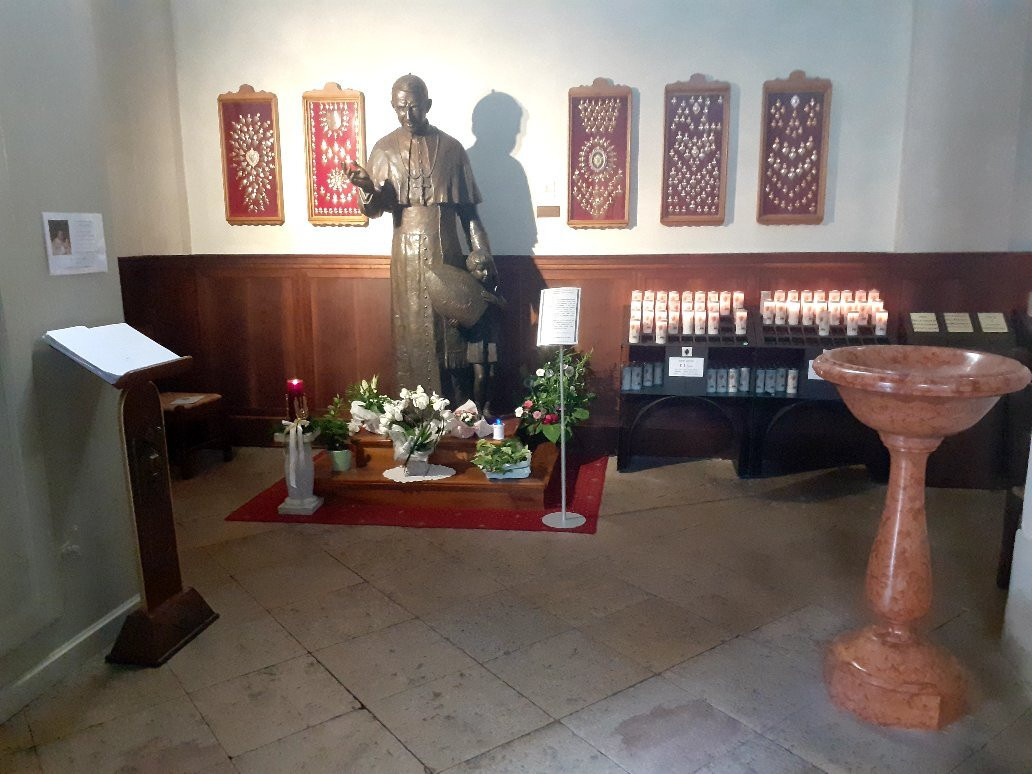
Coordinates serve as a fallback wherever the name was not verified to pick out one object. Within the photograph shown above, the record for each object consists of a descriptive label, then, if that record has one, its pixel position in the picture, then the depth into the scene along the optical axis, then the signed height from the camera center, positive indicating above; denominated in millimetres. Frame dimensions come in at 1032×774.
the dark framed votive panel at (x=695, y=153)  5152 +610
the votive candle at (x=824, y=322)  4836 -486
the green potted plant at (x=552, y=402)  4863 -998
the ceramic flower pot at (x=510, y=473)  4469 -1300
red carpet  4254 -1510
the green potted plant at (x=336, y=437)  4621 -1143
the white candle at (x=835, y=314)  4879 -438
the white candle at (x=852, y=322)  4803 -482
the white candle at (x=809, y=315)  4914 -446
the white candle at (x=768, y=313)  4973 -439
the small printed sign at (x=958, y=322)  4691 -477
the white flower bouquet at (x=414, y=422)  4434 -1011
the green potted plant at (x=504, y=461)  4457 -1231
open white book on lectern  2648 -369
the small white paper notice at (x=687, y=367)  4879 -769
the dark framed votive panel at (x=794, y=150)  5055 +613
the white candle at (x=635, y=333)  4949 -561
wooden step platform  4438 -1397
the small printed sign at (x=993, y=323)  4656 -477
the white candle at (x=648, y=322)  5000 -497
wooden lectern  2820 -964
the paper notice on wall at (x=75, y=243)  2738 +10
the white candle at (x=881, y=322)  4777 -481
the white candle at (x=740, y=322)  4918 -491
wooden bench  5137 -1277
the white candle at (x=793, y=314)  4934 -441
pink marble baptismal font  2273 -975
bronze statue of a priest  4824 -1
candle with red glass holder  4551 -885
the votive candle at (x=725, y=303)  5078 -382
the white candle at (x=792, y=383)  4867 -865
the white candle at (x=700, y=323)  4984 -502
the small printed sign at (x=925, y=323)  4730 -484
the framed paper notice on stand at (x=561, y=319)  4070 -388
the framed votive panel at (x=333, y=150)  5504 +674
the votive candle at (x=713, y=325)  4957 -512
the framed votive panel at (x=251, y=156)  5625 +645
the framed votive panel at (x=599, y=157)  5254 +595
